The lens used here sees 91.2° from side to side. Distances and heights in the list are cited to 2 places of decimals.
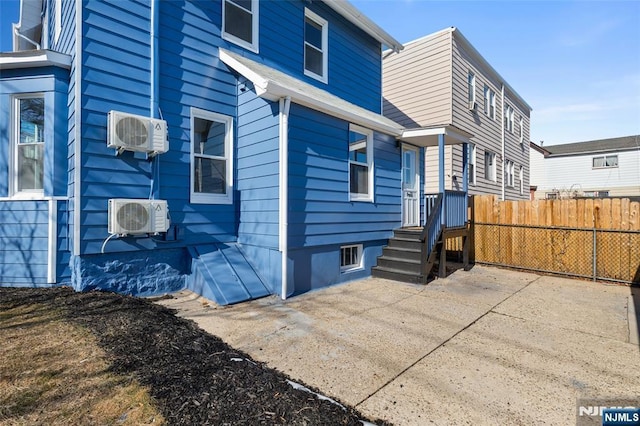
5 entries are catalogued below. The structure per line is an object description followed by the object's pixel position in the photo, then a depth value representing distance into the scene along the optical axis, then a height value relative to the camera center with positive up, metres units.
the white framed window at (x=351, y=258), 6.79 -0.95
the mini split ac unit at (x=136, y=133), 4.61 +1.23
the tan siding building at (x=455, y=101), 11.05 +4.53
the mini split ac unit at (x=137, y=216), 4.61 -0.03
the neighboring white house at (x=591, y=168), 22.89 +3.77
